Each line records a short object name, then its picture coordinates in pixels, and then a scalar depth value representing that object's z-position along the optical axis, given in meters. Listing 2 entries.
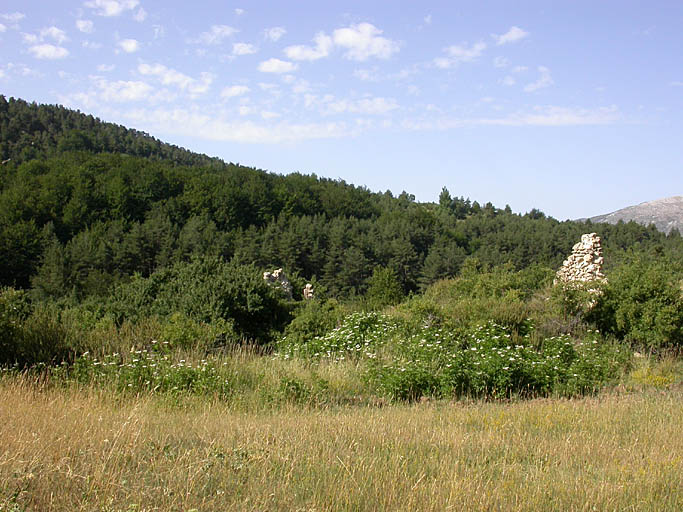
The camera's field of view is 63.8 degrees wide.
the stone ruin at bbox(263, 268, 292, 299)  26.49
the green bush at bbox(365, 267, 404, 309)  38.80
